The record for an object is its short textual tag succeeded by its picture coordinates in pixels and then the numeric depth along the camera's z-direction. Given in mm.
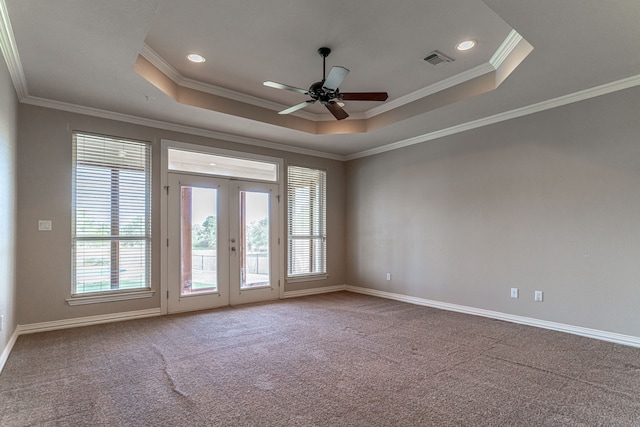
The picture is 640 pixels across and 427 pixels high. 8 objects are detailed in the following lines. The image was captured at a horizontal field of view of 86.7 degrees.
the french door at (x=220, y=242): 5035
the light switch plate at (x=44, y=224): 4054
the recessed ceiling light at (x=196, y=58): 3654
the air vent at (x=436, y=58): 3604
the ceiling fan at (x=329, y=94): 3248
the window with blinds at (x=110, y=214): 4320
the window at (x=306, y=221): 6355
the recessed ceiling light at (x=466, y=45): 3391
